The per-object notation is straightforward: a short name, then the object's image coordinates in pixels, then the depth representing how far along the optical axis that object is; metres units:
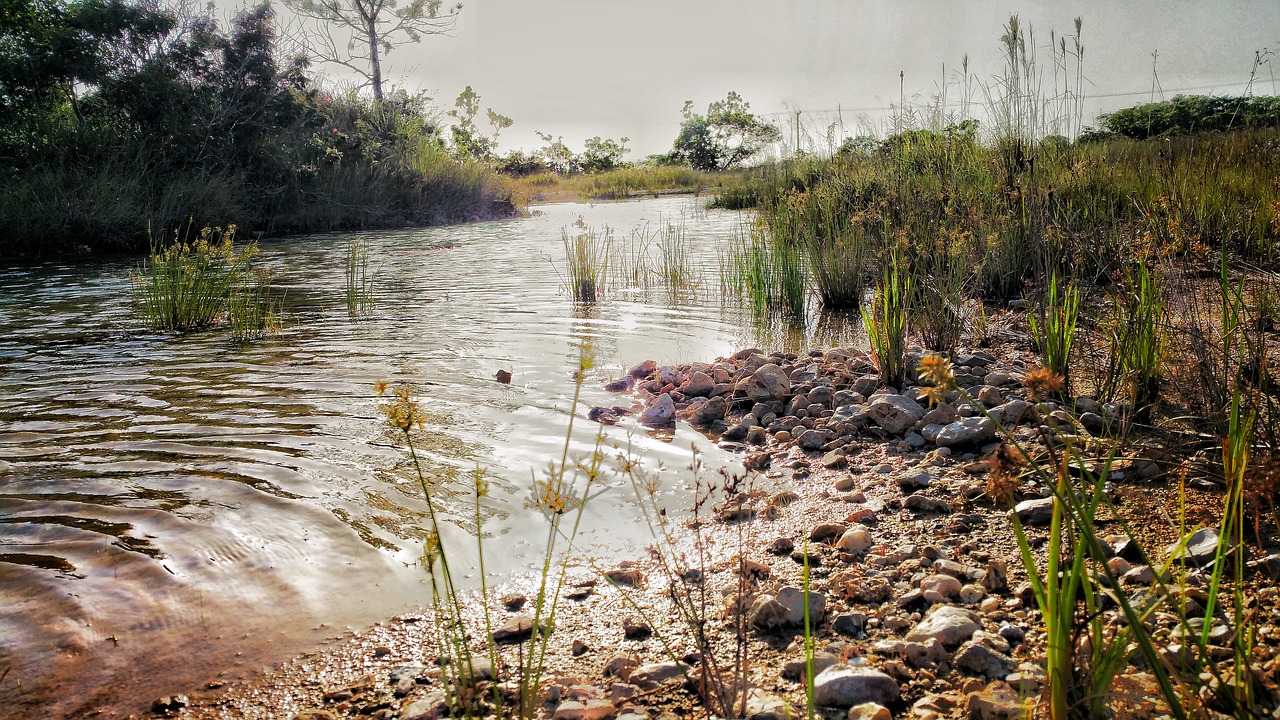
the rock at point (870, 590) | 2.14
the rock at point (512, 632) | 2.09
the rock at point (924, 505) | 2.73
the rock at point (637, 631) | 2.07
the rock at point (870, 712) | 1.59
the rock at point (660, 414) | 4.06
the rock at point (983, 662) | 1.71
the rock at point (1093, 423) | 3.19
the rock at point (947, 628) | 1.85
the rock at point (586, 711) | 1.68
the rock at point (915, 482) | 2.98
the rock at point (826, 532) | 2.60
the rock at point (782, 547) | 2.56
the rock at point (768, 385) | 4.18
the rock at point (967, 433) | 3.28
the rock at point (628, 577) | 2.37
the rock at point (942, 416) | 3.57
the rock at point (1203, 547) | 1.99
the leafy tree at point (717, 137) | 40.38
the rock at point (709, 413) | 4.08
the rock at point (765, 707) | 1.62
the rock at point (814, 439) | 3.64
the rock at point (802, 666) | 1.80
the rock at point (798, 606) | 2.05
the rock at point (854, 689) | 1.68
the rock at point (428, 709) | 1.74
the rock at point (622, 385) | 4.71
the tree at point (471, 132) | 31.28
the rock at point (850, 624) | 1.99
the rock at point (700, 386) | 4.40
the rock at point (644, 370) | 4.92
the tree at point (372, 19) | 25.38
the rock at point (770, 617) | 2.05
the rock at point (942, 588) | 2.06
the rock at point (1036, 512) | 2.48
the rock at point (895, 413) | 3.63
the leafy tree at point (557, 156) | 42.94
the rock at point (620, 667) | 1.90
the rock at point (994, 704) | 1.51
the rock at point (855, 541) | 2.47
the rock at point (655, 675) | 1.82
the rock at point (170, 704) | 1.83
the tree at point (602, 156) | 44.31
